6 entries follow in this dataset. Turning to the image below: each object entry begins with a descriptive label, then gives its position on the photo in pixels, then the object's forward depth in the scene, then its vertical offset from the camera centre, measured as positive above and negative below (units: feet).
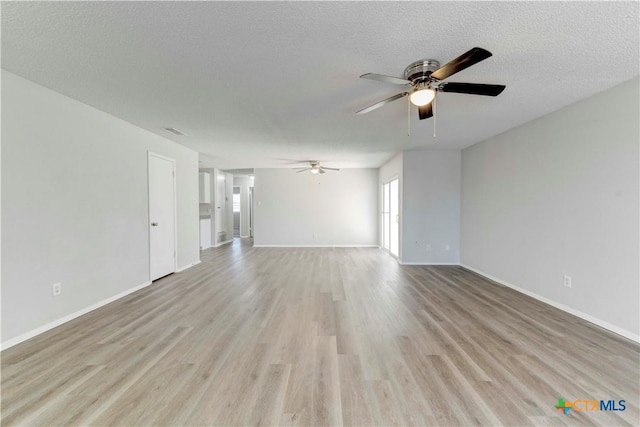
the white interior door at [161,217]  13.19 -0.36
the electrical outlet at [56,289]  8.30 -2.67
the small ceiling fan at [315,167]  20.76 +3.83
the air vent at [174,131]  12.39 +4.14
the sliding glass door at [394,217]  19.66 -0.61
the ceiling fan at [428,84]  6.28 +3.41
